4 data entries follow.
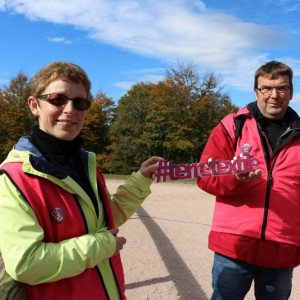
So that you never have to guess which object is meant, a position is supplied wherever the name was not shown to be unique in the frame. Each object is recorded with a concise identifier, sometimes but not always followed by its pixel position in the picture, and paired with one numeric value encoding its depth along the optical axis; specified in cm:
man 249
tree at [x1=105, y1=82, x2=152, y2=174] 3331
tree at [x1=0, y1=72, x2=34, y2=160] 3120
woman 151
